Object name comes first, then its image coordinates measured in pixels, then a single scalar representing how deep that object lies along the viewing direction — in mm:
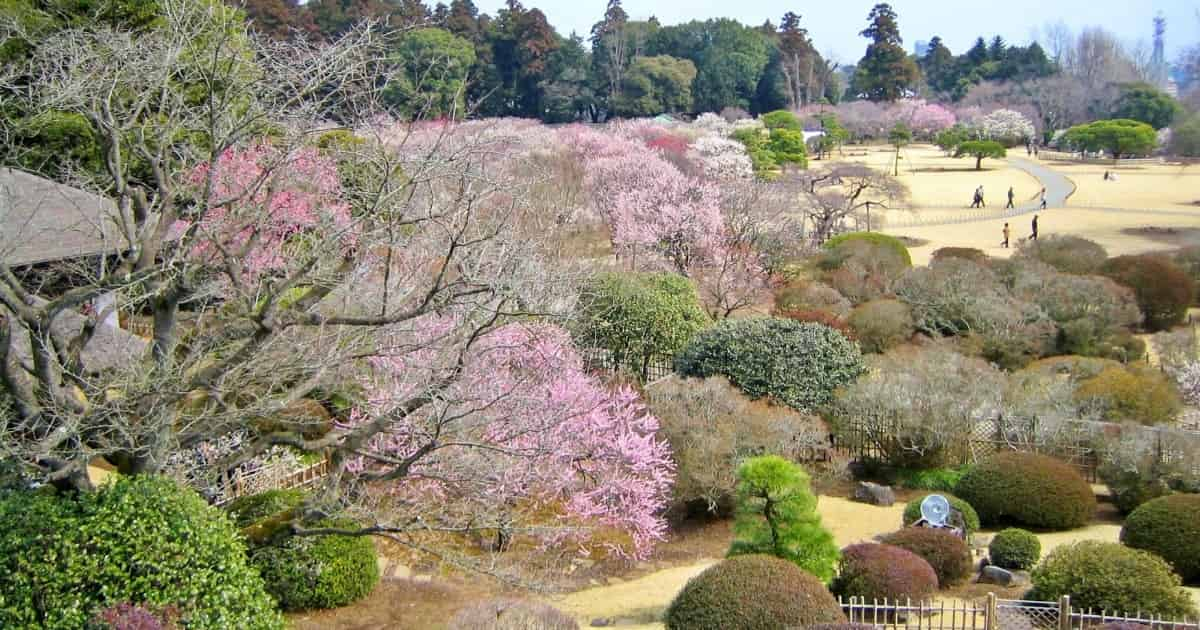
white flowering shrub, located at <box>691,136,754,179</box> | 41581
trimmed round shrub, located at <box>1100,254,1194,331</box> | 25094
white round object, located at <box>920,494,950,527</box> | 12422
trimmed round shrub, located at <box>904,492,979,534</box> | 13047
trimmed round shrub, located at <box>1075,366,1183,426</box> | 15852
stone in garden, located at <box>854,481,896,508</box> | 14970
